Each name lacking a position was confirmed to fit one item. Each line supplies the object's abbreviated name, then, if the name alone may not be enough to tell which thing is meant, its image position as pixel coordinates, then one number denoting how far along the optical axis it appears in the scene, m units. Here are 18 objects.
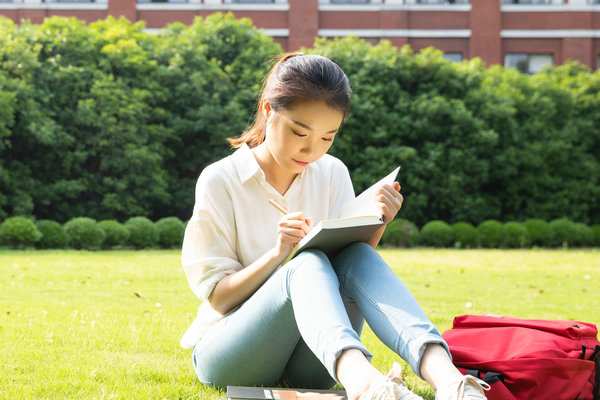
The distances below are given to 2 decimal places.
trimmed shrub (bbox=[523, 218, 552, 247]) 15.88
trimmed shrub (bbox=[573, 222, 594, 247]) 16.06
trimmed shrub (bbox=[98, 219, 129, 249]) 13.59
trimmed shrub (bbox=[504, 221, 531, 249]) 15.59
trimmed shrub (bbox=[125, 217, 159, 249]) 13.79
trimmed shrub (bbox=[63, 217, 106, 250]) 13.26
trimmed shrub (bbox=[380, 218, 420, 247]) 15.02
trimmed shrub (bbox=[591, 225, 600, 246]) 16.47
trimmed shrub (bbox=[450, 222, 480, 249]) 15.41
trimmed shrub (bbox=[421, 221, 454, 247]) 15.29
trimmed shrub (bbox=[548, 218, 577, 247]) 15.98
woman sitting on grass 2.22
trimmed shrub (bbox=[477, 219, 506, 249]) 15.49
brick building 22.86
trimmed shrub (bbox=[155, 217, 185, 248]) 13.98
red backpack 2.57
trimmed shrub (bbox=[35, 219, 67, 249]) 13.33
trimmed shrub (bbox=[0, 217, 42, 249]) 12.94
